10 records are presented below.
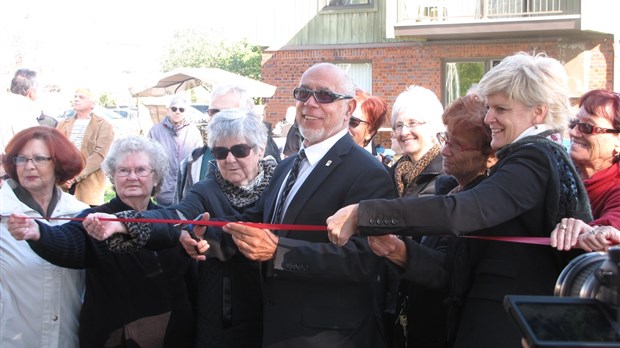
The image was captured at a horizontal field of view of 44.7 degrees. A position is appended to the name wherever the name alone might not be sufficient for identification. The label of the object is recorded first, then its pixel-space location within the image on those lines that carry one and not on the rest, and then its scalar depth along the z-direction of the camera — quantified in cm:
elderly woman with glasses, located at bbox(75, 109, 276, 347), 399
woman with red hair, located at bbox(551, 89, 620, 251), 405
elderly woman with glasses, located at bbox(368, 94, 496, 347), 343
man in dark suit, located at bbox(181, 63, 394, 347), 335
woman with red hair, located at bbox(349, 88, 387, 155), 592
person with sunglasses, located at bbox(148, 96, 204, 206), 862
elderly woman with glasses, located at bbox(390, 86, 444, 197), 465
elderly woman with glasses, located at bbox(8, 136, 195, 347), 401
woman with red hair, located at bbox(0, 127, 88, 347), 412
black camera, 163
